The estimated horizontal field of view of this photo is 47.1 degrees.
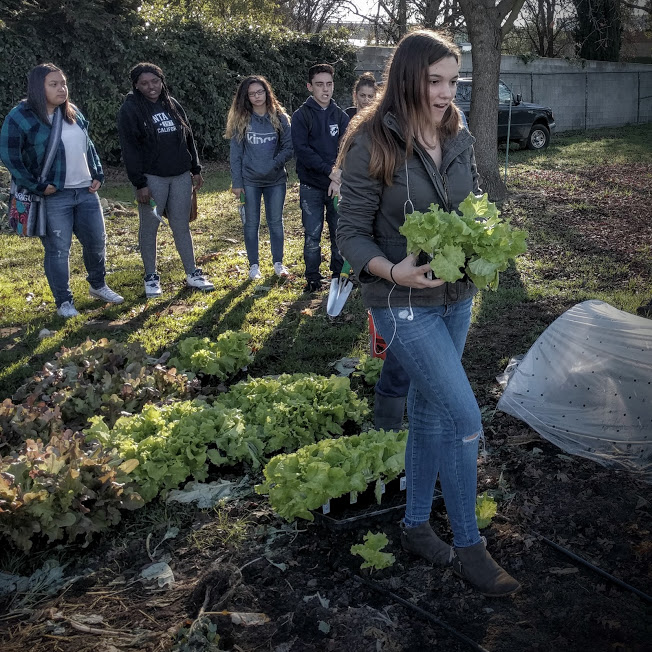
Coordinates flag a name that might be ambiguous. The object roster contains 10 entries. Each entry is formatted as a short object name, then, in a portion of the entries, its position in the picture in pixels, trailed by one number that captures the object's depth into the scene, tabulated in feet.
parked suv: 62.80
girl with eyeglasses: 25.14
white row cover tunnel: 13.38
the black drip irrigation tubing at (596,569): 9.82
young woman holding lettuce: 9.03
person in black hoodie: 23.43
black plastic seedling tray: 11.64
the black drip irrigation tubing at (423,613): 9.11
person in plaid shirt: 21.75
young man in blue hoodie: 23.59
